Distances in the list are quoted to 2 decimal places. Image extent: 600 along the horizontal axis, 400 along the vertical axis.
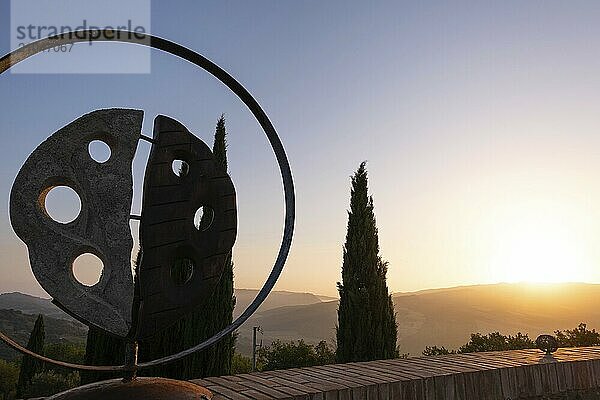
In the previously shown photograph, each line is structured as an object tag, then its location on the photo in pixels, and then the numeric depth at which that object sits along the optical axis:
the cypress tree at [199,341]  7.03
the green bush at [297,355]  10.25
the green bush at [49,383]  7.00
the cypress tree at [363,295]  9.22
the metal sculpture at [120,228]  2.73
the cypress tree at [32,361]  8.23
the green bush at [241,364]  11.02
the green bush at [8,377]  10.19
